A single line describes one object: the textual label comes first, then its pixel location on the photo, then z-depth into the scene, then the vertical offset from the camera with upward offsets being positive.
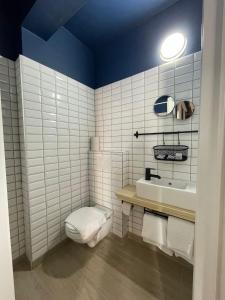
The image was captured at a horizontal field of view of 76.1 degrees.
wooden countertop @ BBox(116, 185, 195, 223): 1.19 -0.59
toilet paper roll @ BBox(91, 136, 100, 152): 2.04 -0.03
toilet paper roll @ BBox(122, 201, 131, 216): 1.65 -0.77
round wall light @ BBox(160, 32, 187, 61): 1.40 +0.95
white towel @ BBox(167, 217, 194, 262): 1.24 -0.86
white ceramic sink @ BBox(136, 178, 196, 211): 1.21 -0.47
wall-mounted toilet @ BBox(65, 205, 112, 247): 1.42 -0.87
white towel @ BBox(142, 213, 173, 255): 1.41 -0.90
